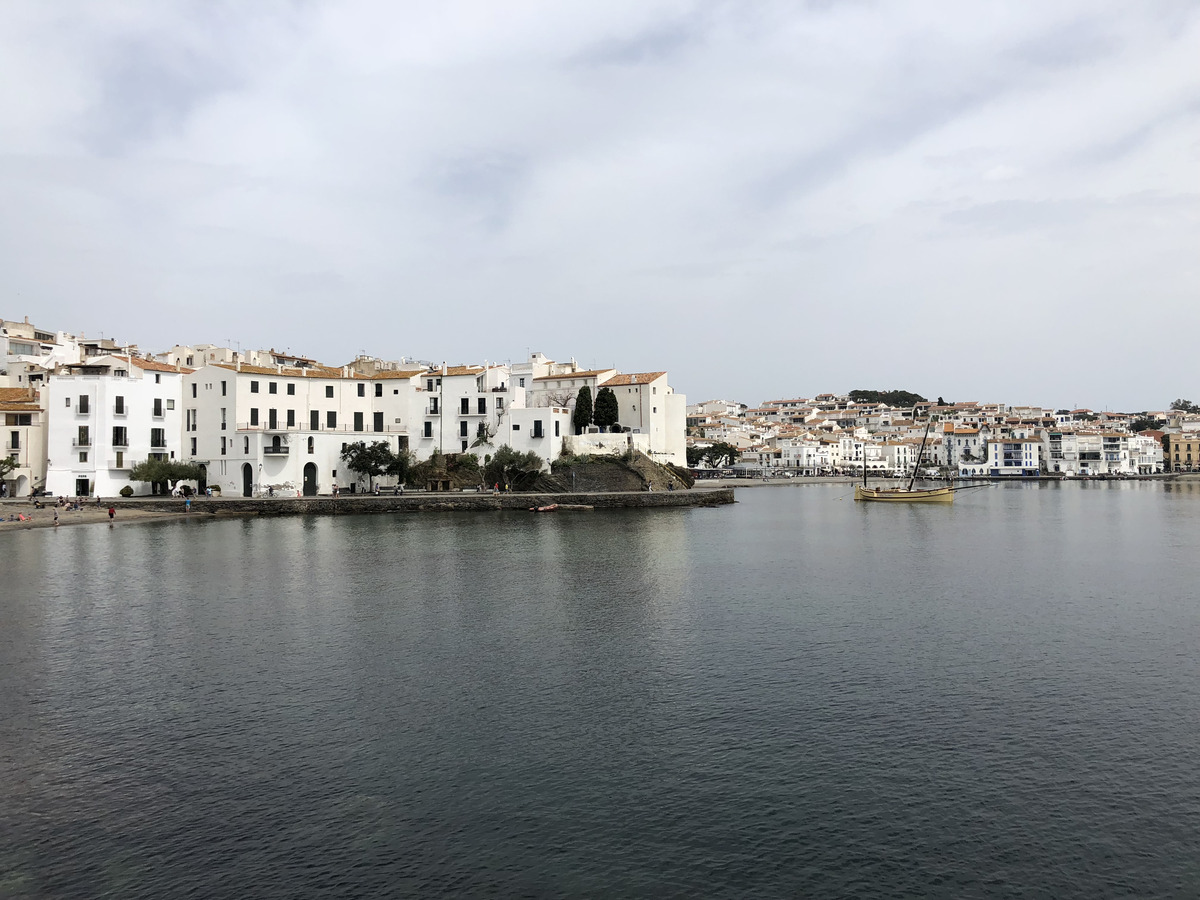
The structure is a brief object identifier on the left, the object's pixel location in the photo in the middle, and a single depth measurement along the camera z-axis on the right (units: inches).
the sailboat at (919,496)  2908.5
